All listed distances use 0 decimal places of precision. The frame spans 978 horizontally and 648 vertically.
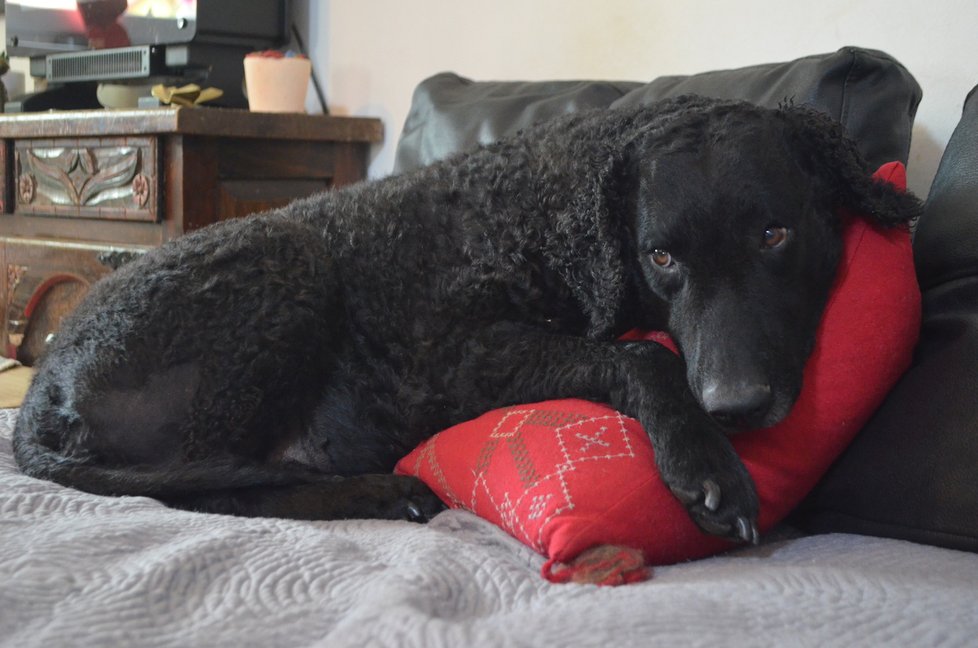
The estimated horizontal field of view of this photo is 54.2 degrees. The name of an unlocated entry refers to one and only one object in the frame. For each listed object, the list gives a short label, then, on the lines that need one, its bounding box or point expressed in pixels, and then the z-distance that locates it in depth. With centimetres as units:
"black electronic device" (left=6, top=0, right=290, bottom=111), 360
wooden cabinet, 311
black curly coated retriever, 142
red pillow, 125
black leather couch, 130
